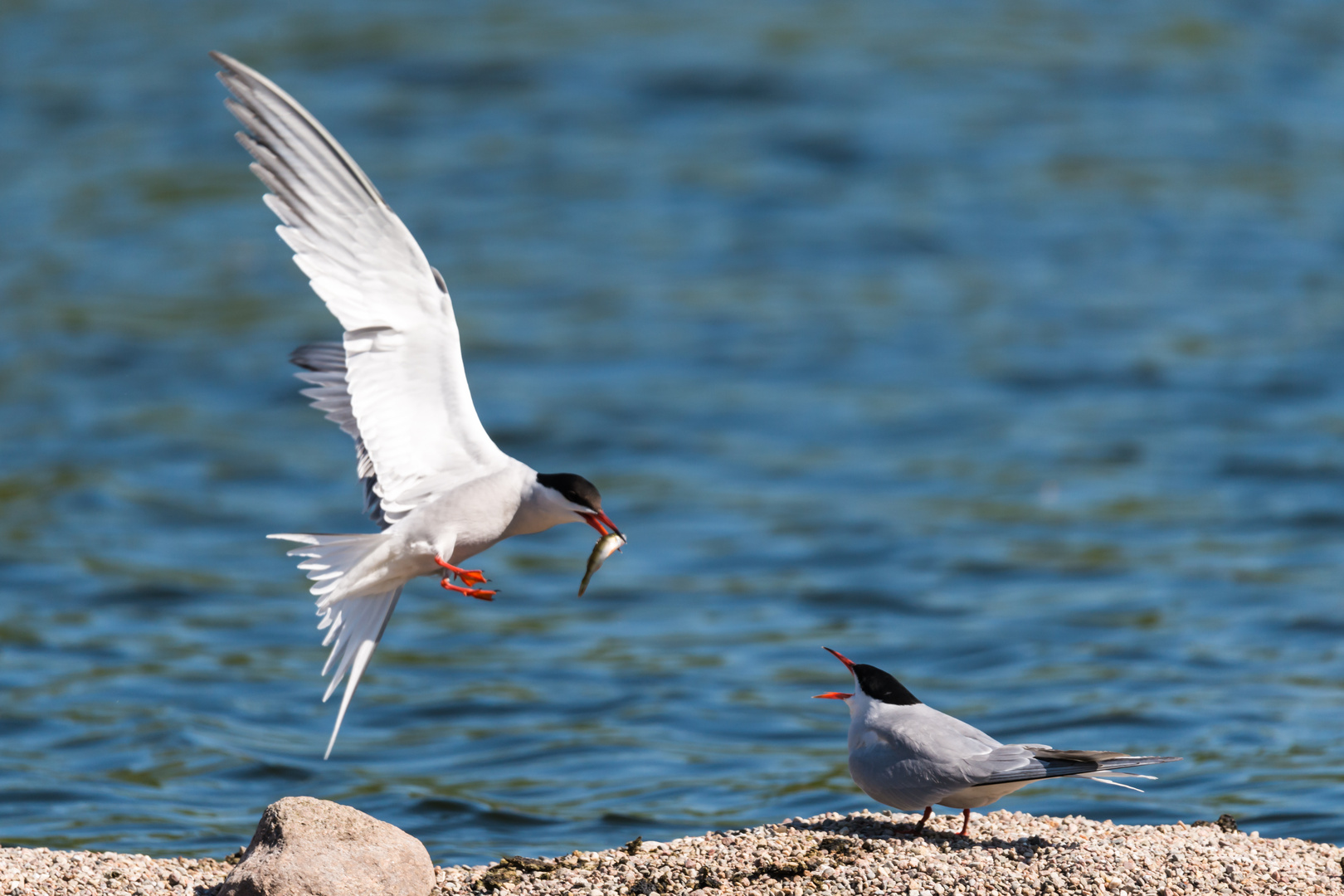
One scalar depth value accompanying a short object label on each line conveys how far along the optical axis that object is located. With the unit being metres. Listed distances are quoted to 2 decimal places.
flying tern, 11.49
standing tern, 10.85
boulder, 10.50
